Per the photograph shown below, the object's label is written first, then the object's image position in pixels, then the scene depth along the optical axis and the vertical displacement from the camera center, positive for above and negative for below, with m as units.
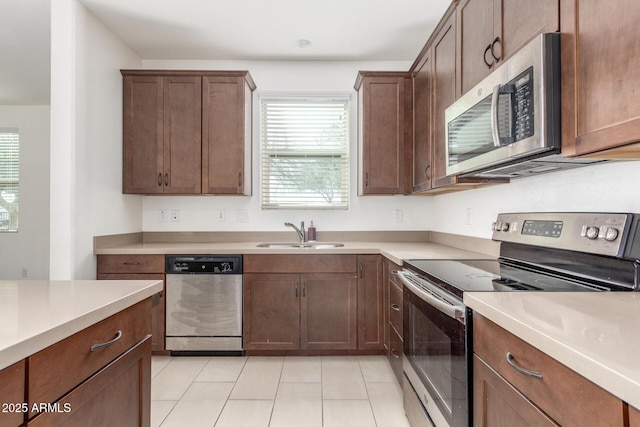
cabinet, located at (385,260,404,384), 2.24 -0.69
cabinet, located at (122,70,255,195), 3.06 +0.70
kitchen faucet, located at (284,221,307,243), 3.28 -0.18
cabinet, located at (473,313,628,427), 0.66 -0.39
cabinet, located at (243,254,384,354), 2.80 -0.70
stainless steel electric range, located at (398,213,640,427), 1.19 -0.26
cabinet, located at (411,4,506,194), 2.10 +0.71
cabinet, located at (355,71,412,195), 3.03 +0.69
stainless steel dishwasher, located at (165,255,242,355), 2.79 -0.71
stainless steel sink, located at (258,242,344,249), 3.22 -0.29
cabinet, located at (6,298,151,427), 0.76 -0.42
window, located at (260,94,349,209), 3.43 +0.59
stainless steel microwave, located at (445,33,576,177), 1.18 +0.37
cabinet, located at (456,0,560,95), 1.27 +0.75
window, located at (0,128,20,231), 5.29 +0.51
